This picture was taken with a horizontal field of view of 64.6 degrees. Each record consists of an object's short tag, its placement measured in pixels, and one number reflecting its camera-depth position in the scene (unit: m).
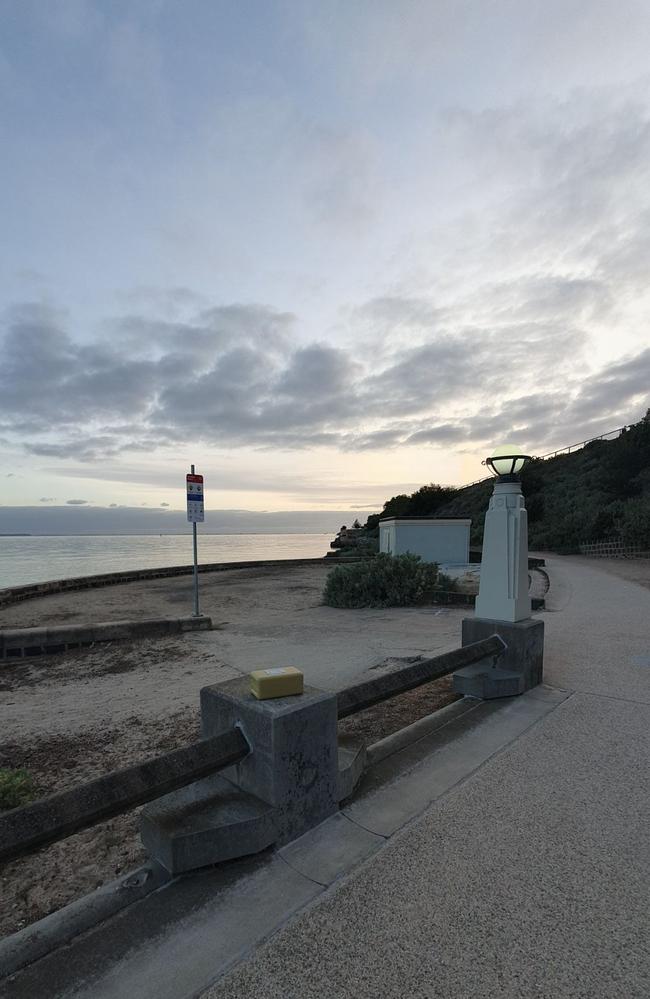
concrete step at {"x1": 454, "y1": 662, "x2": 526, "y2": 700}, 4.57
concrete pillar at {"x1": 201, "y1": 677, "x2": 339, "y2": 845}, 2.46
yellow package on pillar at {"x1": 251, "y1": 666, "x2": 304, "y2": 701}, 2.60
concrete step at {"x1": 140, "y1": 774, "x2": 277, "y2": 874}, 2.24
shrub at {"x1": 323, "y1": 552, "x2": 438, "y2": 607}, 12.17
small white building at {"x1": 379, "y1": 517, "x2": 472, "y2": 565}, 20.28
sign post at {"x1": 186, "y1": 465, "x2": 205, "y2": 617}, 10.27
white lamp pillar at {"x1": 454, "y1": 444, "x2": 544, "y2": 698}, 4.81
